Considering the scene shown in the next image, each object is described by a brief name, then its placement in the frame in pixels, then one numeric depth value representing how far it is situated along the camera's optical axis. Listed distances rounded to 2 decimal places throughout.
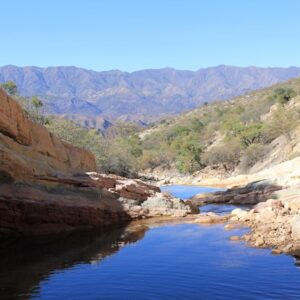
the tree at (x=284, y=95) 96.81
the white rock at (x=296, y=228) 17.52
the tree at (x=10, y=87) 63.75
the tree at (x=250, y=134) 77.82
